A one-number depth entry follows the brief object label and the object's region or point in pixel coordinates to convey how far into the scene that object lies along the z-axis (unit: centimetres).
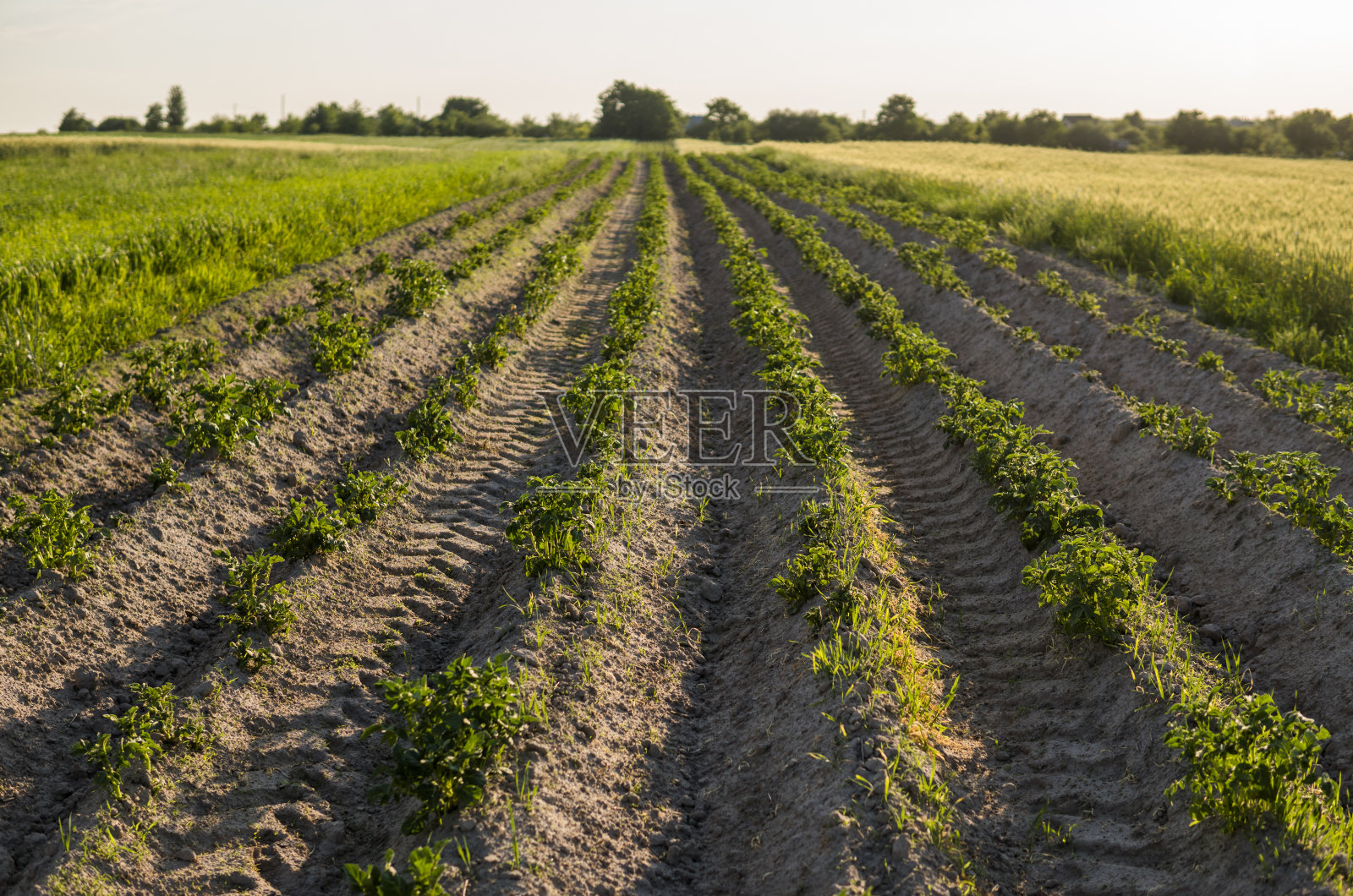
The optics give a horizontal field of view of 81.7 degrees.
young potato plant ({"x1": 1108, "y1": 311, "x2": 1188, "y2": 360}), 952
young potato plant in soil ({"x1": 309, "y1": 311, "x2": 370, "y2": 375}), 834
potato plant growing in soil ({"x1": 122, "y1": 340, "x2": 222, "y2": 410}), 735
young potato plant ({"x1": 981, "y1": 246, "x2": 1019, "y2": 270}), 1410
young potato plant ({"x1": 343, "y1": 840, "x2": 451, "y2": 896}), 305
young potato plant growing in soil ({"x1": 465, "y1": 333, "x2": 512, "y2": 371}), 936
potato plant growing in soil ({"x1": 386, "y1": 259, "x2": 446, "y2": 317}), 1074
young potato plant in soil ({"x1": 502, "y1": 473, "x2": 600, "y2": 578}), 539
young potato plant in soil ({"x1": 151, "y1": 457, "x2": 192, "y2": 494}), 593
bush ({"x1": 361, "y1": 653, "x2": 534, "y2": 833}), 347
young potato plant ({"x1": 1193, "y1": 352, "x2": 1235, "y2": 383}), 877
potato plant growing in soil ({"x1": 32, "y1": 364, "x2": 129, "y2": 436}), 644
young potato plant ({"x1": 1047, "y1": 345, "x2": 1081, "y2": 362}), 938
